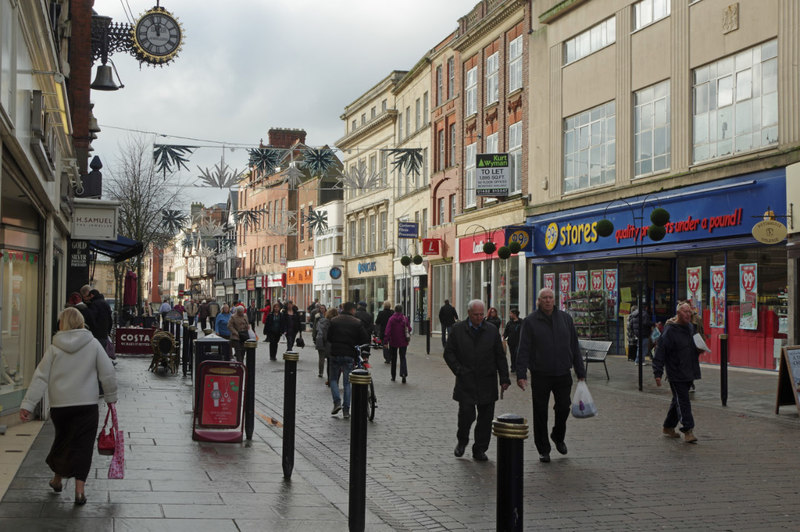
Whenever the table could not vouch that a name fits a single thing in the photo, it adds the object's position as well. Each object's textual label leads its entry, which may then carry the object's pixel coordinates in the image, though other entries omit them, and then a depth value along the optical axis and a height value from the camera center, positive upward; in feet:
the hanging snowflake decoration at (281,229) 147.42 +10.66
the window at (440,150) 143.74 +23.15
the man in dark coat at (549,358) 33.04 -2.23
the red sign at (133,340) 70.85 -3.63
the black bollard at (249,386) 35.17 -3.57
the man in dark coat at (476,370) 32.68 -2.64
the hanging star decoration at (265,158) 92.12 +13.85
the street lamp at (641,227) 70.69 +6.09
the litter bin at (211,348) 37.55 -2.24
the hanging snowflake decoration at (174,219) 117.17 +9.68
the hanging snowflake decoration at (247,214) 127.87 +11.46
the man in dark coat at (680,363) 36.55 -2.60
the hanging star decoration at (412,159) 102.53 +15.67
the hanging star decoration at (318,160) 94.17 +14.04
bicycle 42.68 -4.56
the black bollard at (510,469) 13.75 -2.67
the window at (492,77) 122.01 +29.64
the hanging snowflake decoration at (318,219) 165.19 +13.98
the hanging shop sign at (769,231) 62.85 +4.69
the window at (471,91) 129.49 +29.43
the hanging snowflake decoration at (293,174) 92.63 +12.29
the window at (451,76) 139.95 +33.94
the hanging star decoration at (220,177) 86.02 +11.04
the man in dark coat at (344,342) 44.16 -2.26
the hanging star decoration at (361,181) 98.25 +12.56
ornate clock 70.28 +19.92
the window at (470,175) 129.80 +17.40
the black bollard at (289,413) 27.81 -3.64
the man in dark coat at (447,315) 96.98 -1.99
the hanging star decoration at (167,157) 89.04 +13.40
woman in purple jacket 64.49 -2.78
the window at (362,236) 191.83 +12.66
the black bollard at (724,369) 48.88 -3.84
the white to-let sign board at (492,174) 114.11 +15.37
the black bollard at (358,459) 20.79 -3.77
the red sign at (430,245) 141.28 +7.90
